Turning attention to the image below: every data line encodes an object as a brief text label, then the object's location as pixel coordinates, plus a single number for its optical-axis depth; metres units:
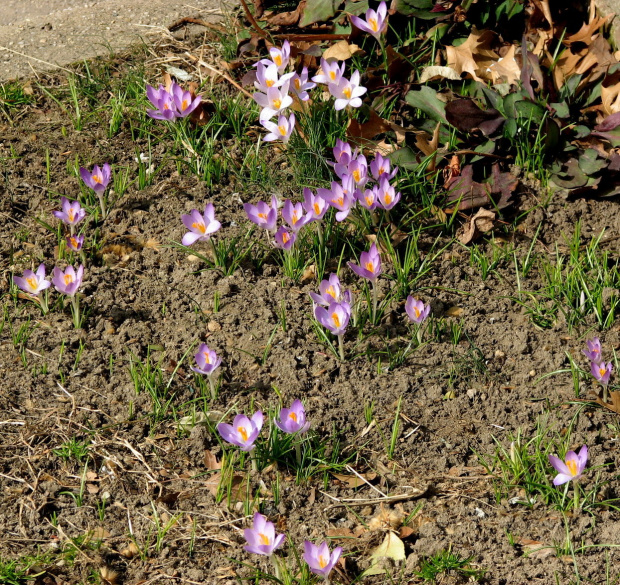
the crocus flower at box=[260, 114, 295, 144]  6.56
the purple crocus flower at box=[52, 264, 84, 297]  5.57
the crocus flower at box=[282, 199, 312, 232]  5.92
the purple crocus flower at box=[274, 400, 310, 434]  4.66
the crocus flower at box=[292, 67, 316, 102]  6.75
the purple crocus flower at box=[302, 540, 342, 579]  4.09
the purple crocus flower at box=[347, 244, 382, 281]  5.47
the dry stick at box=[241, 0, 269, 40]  7.61
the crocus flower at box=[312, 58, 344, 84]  6.73
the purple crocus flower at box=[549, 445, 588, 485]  4.40
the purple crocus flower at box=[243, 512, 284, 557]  4.13
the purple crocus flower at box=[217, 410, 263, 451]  4.62
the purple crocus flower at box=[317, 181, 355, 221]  5.98
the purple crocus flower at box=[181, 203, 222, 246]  5.82
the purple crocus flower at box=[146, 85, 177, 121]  6.80
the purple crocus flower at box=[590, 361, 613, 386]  4.94
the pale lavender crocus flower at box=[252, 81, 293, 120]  6.64
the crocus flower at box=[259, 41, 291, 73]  6.94
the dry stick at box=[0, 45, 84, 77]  8.00
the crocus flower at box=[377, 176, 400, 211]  6.10
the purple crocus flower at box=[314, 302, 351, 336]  5.28
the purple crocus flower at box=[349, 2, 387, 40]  6.84
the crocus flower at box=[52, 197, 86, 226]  6.22
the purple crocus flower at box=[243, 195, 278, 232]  5.87
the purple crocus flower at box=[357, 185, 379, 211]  6.03
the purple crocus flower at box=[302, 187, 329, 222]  5.95
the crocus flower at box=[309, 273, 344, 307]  5.46
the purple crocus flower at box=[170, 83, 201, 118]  6.83
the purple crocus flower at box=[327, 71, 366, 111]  6.69
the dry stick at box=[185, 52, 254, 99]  7.62
